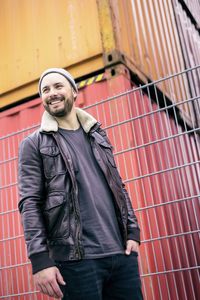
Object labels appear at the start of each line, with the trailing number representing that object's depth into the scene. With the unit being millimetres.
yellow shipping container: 5152
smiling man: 2100
